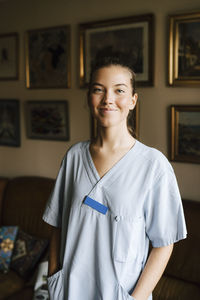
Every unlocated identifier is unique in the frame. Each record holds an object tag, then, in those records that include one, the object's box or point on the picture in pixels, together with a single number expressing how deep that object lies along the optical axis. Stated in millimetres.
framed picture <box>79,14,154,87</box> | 2564
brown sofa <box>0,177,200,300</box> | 2244
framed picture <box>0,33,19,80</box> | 3383
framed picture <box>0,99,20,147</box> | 3483
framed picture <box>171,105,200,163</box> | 2465
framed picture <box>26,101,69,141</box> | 3156
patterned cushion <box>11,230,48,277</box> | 2697
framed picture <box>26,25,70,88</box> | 3043
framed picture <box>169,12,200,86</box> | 2363
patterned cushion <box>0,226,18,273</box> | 2746
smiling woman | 1173
